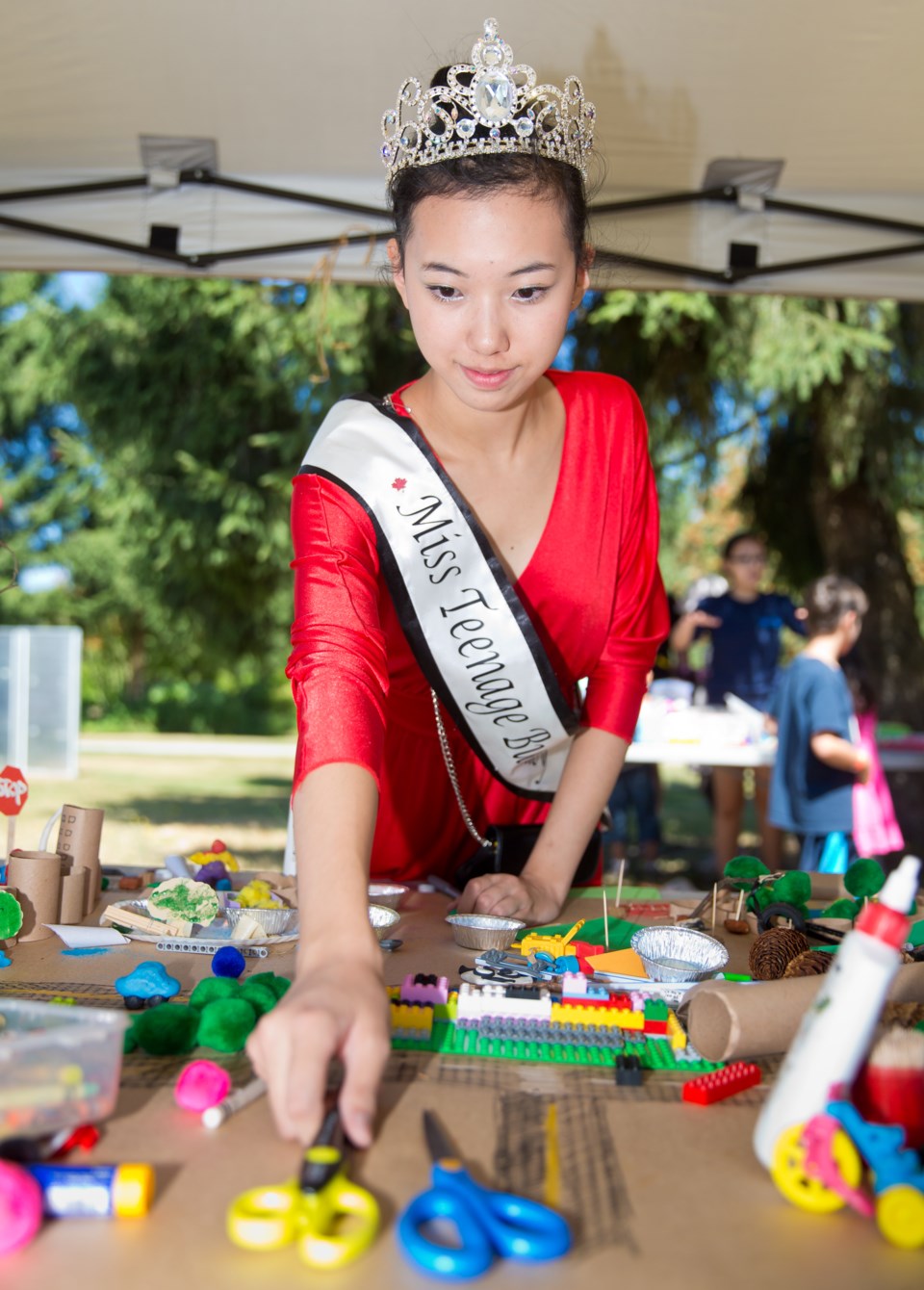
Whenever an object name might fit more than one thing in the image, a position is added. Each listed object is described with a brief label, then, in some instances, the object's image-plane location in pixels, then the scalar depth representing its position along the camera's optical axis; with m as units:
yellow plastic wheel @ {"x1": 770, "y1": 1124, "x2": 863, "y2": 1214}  0.70
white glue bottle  0.69
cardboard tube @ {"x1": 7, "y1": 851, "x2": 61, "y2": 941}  1.35
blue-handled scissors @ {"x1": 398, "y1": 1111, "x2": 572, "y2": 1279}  0.61
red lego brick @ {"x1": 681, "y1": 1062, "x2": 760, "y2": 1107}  0.88
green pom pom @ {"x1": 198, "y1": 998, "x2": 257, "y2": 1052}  0.94
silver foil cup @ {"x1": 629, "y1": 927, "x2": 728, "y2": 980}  1.19
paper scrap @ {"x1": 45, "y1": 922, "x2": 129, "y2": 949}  1.31
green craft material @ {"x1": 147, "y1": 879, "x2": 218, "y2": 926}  1.38
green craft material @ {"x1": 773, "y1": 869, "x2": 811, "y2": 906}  1.55
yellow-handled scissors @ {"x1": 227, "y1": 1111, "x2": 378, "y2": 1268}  0.62
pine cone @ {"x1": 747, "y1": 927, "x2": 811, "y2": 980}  1.19
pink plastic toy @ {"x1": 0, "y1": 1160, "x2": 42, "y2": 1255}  0.63
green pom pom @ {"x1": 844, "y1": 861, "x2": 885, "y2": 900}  1.65
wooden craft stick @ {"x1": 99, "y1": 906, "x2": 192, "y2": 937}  1.34
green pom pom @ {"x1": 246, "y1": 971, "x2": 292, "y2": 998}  1.03
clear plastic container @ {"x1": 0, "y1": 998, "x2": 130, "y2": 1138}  0.72
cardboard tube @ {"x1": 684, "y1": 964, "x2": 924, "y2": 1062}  0.94
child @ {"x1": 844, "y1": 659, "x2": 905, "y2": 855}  4.76
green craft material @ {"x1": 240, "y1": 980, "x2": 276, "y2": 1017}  0.99
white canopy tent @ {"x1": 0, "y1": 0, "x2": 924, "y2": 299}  2.43
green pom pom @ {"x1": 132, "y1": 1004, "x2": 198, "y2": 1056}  0.93
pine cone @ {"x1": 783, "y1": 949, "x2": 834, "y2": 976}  1.14
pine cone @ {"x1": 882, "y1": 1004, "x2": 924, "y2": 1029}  0.95
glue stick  0.67
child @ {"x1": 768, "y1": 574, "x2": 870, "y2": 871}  4.31
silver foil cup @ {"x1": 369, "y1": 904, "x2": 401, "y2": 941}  1.35
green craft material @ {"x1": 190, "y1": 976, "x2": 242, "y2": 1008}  1.00
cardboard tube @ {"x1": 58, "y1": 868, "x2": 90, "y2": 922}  1.43
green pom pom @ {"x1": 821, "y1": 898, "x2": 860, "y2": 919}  1.52
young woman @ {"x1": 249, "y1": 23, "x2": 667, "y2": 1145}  1.17
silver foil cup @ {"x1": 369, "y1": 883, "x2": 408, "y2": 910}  1.53
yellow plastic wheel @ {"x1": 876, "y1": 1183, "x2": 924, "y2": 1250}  0.66
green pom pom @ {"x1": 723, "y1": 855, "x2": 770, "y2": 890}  1.63
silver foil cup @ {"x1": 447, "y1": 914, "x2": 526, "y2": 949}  1.31
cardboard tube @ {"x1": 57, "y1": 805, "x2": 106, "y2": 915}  1.52
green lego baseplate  0.97
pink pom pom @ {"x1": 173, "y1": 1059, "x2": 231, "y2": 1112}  0.83
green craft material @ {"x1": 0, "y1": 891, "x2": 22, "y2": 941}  1.26
